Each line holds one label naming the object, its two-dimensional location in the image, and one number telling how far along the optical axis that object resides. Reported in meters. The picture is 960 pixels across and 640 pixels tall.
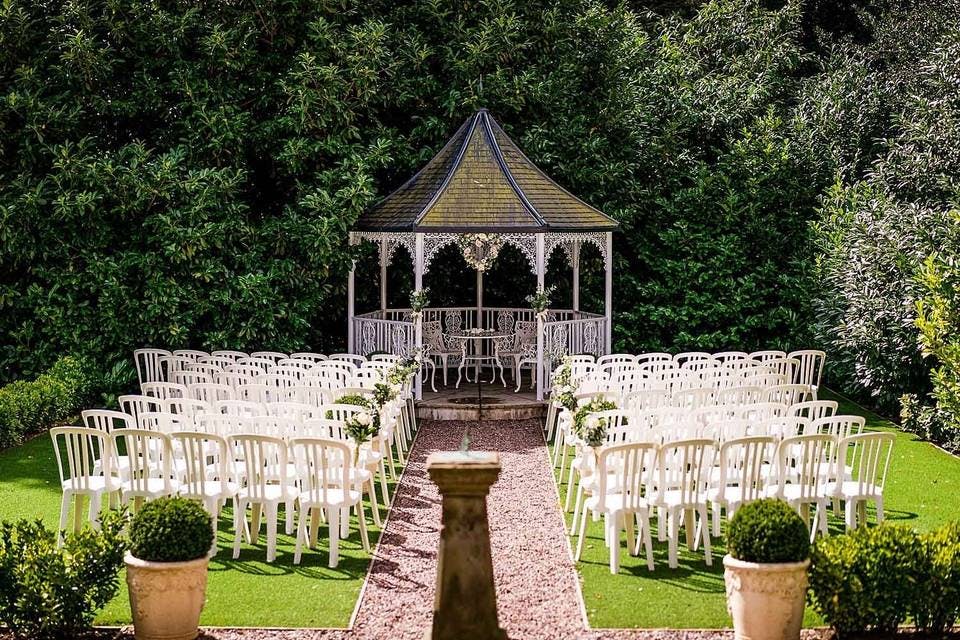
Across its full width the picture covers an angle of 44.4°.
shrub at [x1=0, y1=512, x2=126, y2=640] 7.39
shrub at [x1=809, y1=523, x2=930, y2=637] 7.40
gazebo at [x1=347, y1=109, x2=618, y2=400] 18.42
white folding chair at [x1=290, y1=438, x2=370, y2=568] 9.52
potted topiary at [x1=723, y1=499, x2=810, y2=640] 7.41
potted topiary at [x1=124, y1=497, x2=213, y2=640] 7.45
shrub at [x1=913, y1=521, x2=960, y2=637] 7.48
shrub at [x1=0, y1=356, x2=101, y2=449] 15.12
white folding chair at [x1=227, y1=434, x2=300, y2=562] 9.58
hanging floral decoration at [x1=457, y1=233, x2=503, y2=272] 19.83
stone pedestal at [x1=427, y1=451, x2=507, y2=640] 6.52
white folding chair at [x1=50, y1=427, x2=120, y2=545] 9.72
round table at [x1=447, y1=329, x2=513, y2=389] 19.39
